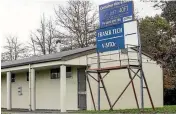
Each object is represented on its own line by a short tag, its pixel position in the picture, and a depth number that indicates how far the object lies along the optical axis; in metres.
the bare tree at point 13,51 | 58.47
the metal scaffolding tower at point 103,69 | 17.64
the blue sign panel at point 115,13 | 17.50
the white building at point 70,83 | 21.07
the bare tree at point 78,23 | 46.00
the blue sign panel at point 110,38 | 17.62
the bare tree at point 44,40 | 51.94
